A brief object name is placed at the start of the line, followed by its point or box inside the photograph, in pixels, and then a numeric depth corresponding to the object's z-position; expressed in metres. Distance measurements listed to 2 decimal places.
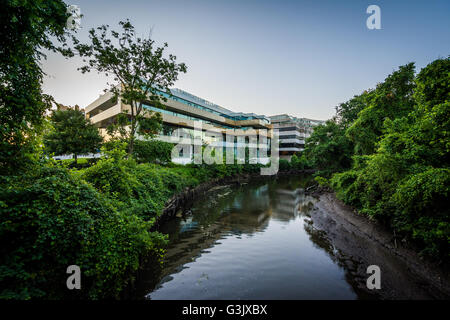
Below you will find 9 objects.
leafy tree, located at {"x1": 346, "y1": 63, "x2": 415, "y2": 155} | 13.28
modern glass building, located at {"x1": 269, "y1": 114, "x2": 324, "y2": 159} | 70.00
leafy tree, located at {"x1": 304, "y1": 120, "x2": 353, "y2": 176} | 20.89
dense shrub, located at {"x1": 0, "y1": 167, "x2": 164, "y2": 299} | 3.20
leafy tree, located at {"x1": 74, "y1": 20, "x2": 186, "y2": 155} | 14.26
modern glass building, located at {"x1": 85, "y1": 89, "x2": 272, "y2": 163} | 30.91
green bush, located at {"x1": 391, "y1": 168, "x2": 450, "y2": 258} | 5.70
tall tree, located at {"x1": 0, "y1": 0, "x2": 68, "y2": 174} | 3.85
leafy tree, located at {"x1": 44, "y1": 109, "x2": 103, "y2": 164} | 23.70
